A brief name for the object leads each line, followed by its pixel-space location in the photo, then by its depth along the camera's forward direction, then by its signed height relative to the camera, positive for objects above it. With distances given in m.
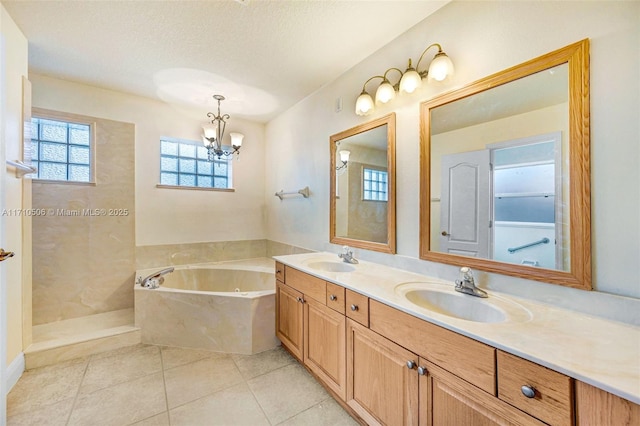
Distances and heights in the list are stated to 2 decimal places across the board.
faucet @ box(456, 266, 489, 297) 1.30 -0.36
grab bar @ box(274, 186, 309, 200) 2.87 +0.25
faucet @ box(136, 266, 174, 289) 2.52 -0.66
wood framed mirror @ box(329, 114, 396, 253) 1.90 +0.23
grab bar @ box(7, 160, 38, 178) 1.68 +0.32
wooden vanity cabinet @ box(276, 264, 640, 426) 0.73 -0.62
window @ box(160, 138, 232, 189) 3.22 +0.61
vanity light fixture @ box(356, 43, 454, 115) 1.49 +0.86
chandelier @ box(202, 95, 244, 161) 2.85 +0.85
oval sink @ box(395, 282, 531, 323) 1.12 -0.43
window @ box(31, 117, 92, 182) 2.59 +0.66
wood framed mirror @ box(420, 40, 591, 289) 1.10 +0.21
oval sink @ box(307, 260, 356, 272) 2.10 -0.43
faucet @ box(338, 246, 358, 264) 2.08 -0.34
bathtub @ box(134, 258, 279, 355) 2.26 -0.94
